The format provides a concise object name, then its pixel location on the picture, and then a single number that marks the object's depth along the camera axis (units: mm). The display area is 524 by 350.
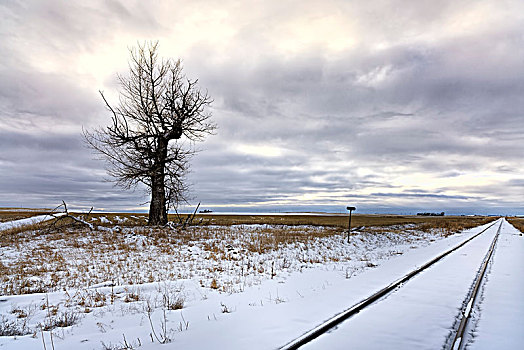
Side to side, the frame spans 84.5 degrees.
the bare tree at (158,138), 22672
